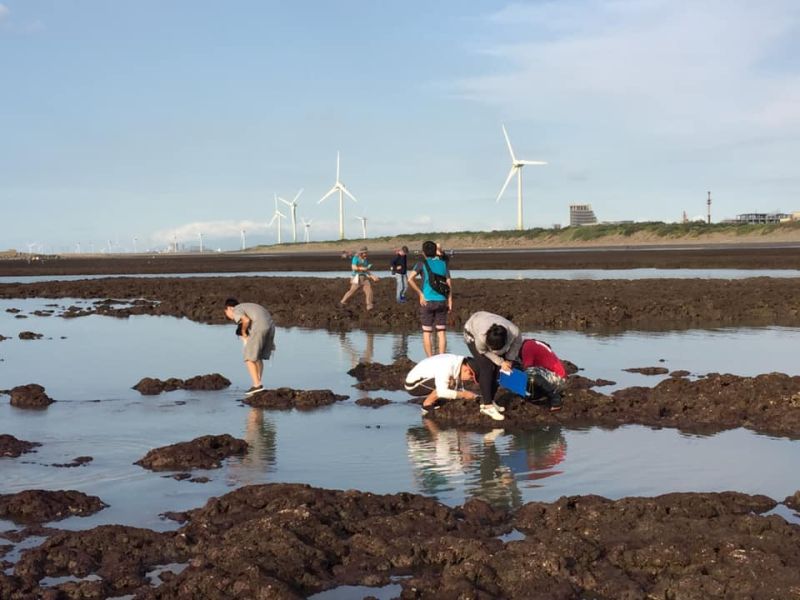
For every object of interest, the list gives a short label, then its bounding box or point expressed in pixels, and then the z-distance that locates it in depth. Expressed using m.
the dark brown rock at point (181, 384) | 15.12
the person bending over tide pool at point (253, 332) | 14.45
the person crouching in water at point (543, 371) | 12.77
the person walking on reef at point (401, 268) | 27.08
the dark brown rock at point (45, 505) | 8.39
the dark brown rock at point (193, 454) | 10.20
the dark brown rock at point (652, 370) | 15.59
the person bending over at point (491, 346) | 11.84
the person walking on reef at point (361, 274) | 26.80
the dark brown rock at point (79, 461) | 10.39
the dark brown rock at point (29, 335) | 23.27
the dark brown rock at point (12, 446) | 10.91
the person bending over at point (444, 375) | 12.84
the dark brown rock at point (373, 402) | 13.67
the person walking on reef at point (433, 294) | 16.34
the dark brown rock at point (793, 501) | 8.32
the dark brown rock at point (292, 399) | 13.76
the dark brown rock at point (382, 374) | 15.16
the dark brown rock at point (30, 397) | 13.98
